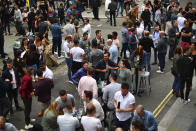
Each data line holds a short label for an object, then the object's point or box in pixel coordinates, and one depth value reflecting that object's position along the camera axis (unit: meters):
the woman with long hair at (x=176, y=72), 10.55
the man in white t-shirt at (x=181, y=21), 16.33
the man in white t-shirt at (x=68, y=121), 6.71
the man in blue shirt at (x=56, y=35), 14.40
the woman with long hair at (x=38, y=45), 12.34
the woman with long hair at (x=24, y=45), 12.03
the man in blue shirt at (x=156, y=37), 13.34
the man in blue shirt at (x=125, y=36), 13.85
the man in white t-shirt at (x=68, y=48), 11.90
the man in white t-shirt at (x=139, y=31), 14.41
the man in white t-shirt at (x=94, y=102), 7.37
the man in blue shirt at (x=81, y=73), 9.59
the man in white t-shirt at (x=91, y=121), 6.62
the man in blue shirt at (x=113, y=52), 11.30
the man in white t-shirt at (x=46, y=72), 9.57
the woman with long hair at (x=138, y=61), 11.11
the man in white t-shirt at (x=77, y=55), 11.17
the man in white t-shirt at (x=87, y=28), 14.37
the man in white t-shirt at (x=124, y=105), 7.45
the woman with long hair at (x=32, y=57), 11.08
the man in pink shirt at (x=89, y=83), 8.45
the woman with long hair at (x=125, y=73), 9.30
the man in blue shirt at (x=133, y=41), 13.37
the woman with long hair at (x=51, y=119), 6.99
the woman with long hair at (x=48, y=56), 13.27
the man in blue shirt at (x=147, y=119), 6.88
